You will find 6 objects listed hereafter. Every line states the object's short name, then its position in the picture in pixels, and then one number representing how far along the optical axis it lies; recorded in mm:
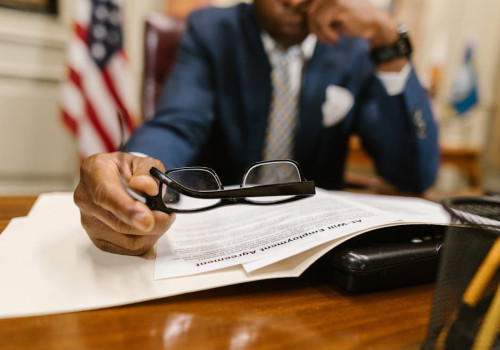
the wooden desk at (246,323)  222
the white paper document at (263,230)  303
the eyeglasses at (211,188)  284
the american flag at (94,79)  1544
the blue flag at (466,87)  2584
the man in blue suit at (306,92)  802
